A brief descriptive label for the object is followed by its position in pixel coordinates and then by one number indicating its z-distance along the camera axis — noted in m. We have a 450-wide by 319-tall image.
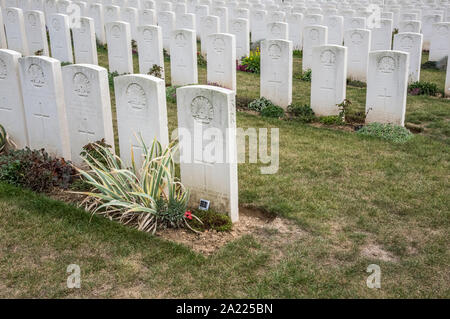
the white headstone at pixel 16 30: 12.60
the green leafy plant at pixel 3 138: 7.18
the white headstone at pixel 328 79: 8.84
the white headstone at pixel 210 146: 5.34
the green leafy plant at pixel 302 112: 9.24
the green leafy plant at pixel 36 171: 6.29
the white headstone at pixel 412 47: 11.07
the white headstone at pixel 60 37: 11.88
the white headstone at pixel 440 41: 13.27
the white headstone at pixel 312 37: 11.70
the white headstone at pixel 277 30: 12.59
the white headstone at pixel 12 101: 6.83
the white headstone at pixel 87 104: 6.24
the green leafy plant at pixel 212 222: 5.48
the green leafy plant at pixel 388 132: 8.21
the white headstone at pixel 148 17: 14.09
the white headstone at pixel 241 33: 13.62
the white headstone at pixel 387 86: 8.36
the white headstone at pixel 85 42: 11.80
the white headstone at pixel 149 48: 10.95
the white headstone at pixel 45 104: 6.54
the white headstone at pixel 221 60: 10.13
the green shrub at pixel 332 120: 8.97
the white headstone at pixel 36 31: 12.55
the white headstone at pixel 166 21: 13.69
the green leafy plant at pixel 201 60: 13.61
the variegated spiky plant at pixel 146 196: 5.45
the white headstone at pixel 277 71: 9.39
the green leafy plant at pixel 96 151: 6.27
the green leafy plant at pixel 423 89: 11.07
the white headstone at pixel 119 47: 11.14
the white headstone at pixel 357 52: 11.64
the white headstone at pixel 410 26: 13.03
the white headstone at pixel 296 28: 14.77
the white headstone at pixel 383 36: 13.13
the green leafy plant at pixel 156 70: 10.75
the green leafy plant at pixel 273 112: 9.49
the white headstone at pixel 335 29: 13.29
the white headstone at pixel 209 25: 13.03
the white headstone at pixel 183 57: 10.57
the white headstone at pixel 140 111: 5.78
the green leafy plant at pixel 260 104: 9.83
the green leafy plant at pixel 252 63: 13.02
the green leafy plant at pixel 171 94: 10.34
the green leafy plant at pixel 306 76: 12.27
